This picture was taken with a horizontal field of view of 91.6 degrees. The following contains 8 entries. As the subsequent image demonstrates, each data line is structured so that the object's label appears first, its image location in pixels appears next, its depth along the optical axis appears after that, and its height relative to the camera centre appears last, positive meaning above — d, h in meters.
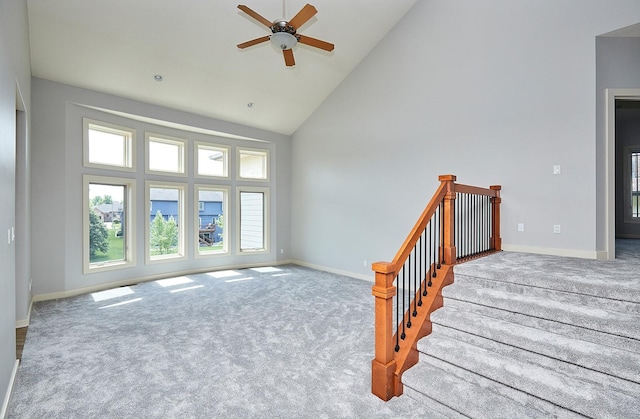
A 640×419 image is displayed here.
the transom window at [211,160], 6.93 +1.13
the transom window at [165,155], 6.23 +1.15
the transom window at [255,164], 7.79 +1.13
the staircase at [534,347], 1.91 -0.99
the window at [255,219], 7.77 -0.24
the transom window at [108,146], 5.33 +1.18
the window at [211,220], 6.91 -0.25
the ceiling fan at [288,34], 3.35 +2.08
